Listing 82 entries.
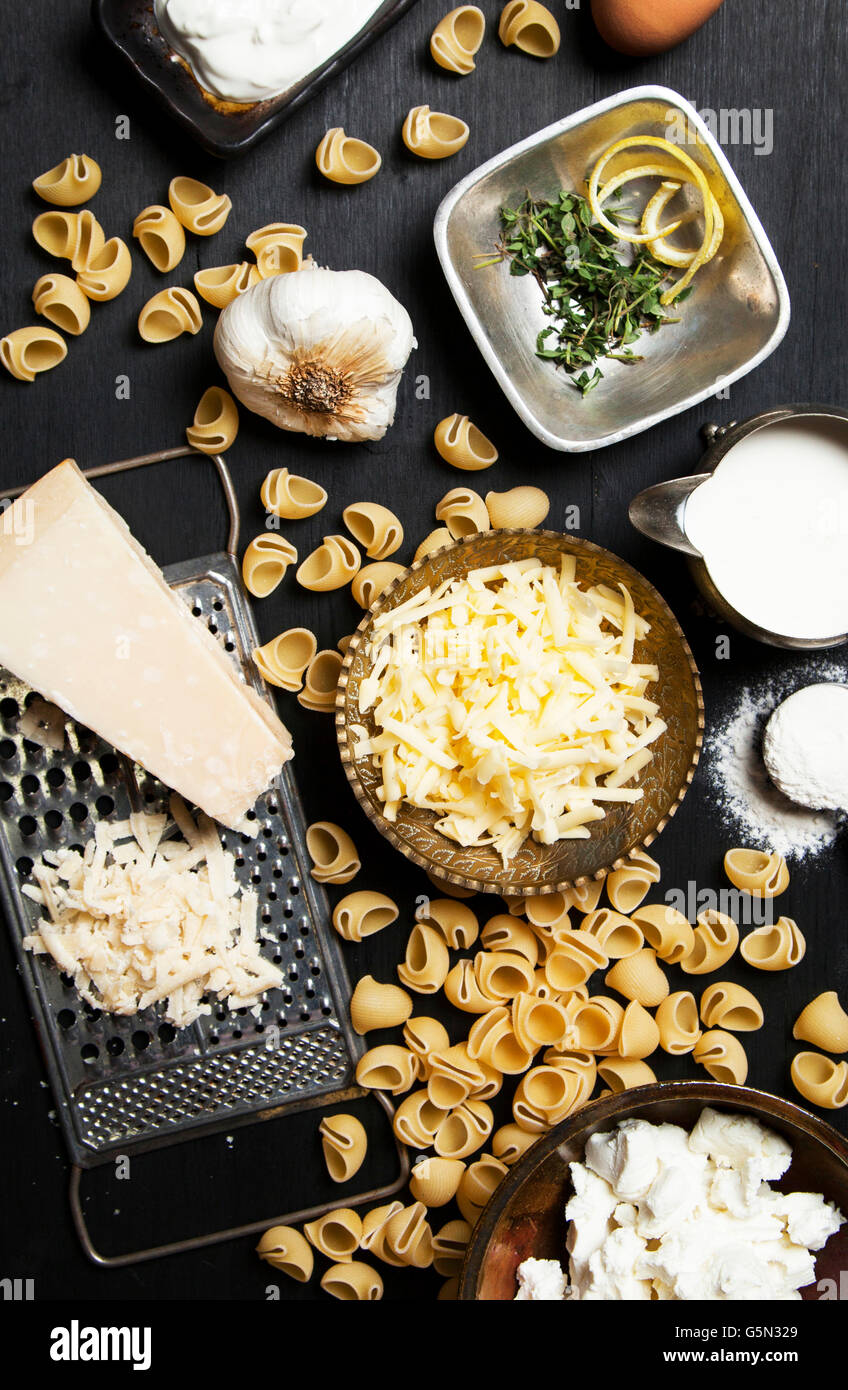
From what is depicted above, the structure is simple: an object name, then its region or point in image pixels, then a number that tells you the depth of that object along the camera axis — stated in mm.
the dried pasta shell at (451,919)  627
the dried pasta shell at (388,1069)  625
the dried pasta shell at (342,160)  620
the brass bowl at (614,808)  595
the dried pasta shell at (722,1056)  628
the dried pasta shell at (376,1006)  622
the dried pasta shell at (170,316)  622
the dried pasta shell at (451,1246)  622
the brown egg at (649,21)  605
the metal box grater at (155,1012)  616
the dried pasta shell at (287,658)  621
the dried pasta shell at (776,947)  629
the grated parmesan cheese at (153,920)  603
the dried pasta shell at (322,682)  622
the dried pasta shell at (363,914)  622
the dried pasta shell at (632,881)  628
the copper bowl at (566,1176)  574
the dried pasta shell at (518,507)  622
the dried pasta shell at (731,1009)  631
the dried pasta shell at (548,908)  625
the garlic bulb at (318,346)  592
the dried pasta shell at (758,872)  628
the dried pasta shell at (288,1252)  622
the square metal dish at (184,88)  598
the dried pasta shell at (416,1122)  624
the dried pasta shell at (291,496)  621
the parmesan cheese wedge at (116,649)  591
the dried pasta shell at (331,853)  620
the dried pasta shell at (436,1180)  621
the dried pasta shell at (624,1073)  626
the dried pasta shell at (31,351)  620
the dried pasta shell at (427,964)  625
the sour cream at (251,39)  585
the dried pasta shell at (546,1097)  621
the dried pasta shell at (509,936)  627
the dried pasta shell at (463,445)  621
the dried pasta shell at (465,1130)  626
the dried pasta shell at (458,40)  621
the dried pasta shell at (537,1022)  624
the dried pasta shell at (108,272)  620
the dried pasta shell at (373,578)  621
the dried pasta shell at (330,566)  622
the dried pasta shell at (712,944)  630
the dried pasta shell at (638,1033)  624
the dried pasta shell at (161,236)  620
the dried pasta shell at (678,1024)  627
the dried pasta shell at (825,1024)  630
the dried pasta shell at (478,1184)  621
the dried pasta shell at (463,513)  623
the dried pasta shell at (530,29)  620
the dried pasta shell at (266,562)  623
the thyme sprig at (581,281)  616
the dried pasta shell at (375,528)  622
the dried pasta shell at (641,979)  627
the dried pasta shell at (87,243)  622
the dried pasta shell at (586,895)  623
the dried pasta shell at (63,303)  618
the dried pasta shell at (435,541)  620
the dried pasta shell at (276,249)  621
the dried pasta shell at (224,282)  619
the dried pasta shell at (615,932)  627
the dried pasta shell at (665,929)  630
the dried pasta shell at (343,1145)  624
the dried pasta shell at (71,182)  618
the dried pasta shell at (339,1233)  624
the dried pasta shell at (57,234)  622
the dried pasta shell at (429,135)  620
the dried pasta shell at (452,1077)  624
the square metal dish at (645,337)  603
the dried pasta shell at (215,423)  620
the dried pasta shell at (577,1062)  625
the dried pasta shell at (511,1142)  623
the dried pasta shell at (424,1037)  627
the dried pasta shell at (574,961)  624
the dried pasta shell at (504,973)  625
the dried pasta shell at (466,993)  625
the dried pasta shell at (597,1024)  625
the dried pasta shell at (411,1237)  619
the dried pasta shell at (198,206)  620
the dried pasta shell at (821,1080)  626
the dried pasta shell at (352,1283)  621
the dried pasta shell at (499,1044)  625
